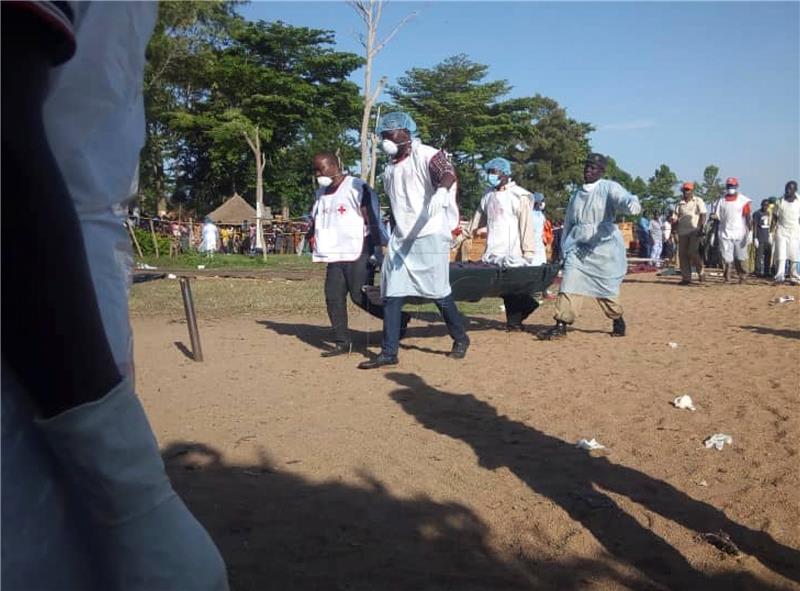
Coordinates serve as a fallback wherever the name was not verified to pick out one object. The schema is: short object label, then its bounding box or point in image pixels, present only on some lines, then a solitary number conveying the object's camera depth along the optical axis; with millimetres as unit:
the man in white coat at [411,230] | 6434
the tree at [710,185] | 72562
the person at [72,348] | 1007
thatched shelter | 38719
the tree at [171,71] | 34656
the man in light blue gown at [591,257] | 7867
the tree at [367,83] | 26562
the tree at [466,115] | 53469
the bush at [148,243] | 27141
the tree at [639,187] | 87675
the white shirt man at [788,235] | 14953
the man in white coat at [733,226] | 15205
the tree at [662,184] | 82938
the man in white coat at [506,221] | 9000
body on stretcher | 7430
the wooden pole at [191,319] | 6699
